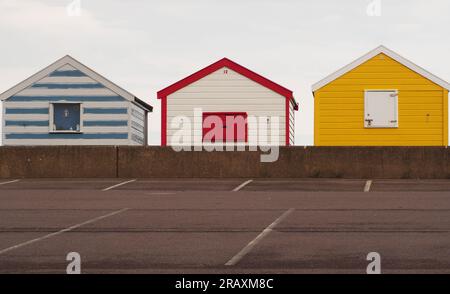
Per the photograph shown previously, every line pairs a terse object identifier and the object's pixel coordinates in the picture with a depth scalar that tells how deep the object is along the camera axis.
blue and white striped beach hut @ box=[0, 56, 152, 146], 34.19
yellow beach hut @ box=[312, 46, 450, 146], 33.03
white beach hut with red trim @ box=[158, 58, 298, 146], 33.81
